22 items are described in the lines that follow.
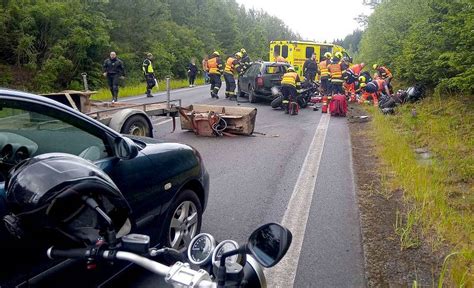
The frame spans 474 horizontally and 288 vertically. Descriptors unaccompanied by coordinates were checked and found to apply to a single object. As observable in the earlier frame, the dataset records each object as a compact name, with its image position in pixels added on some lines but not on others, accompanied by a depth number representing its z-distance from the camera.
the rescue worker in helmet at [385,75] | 16.44
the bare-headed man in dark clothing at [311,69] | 18.69
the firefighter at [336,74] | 15.82
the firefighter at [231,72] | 17.25
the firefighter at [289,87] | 13.76
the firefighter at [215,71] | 17.19
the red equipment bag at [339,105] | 13.77
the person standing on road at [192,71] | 26.52
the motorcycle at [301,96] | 14.73
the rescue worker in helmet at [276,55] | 22.89
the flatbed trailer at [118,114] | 6.99
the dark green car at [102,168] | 2.21
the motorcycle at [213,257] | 1.40
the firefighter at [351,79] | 16.91
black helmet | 1.46
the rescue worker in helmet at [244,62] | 17.83
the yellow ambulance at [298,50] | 23.03
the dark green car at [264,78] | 16.03
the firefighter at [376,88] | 15.73
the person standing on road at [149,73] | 17.22
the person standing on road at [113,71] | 14.83
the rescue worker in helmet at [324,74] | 17.49
